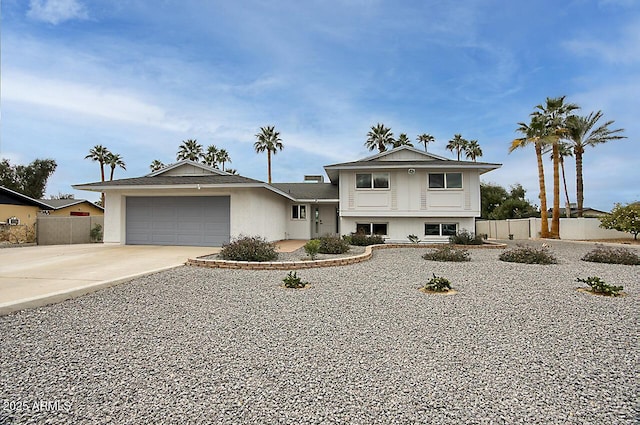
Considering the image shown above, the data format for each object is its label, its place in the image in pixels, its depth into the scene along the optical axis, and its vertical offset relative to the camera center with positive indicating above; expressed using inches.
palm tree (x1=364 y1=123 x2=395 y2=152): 1337.4 +345.0
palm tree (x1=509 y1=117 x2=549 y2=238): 837.8 +196.9
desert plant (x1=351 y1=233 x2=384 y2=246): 620.4 -33.5
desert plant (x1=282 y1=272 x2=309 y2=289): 274.4 -49.8
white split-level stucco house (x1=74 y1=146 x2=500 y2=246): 578.6 +42.6
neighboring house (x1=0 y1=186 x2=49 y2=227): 892.6 +57.8
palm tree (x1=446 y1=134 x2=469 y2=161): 1610.5 +383.0
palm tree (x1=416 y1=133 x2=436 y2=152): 1704.0 +430.0
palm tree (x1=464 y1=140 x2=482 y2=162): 1579.7 +343.5
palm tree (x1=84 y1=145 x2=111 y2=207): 1519.4 +333.2
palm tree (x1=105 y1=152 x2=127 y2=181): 1540.4 +304.7
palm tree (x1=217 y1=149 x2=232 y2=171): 1599.4 +330.1
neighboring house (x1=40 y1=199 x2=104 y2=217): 1168.8 +74.2
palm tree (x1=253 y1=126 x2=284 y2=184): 1435.8 +360.8
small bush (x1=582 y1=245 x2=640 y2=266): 406.0 -49.6
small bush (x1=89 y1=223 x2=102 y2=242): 756.6 -15.7
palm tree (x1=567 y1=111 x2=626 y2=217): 930.7 +239.2
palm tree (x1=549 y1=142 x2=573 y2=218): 1017.2 +224.7
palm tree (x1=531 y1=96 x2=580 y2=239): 852.5 +258.0
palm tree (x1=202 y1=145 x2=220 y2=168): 1583.4 +331.1
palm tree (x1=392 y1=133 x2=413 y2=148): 1347.2 +334.7
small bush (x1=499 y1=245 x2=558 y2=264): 412.3 -47.5
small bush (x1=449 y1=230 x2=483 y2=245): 619.1 -35.0
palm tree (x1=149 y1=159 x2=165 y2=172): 1653.5 +307.4
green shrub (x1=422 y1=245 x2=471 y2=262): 430.3 -46.5
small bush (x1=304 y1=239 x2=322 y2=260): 400.8 -30.5
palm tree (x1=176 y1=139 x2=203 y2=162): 1504.7 +346.8
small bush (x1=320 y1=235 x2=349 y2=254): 481.1 -34.3
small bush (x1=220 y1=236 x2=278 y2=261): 392.2 -33.2
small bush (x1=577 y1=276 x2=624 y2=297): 252.2 -54.0
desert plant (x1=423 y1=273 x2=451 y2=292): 261.1 -51.5
